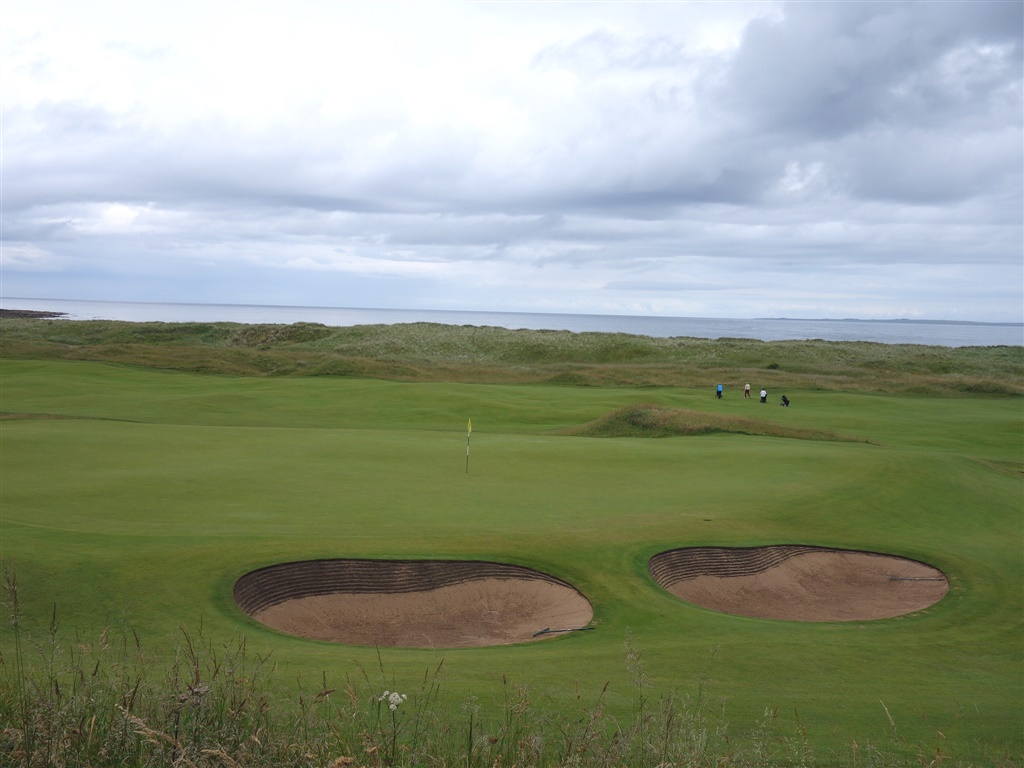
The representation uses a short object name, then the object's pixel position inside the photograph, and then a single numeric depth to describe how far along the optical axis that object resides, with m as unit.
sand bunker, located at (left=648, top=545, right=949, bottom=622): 14.66
